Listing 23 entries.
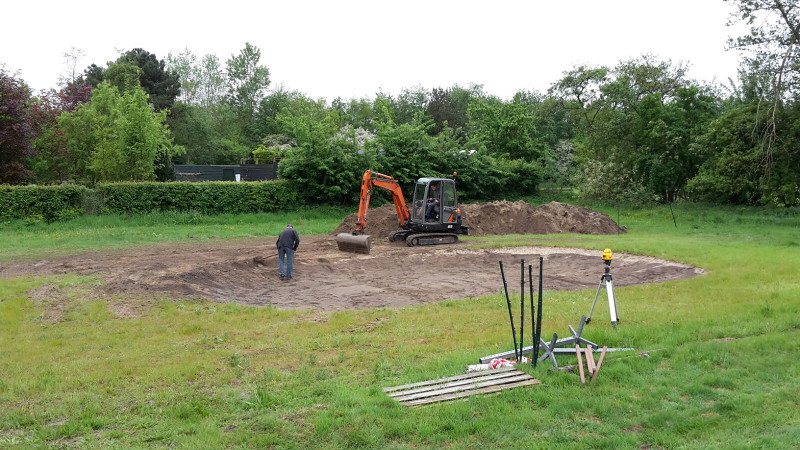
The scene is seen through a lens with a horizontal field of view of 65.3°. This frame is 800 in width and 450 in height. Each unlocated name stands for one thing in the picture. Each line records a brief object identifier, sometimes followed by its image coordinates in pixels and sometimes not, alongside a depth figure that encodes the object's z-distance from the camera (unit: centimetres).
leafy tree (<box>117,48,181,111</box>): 5481
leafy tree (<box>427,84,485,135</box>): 6719
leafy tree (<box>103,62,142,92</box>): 5012
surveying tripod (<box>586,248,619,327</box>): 983
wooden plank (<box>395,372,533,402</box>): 695
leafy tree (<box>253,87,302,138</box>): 6247
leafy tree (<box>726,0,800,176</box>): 2552
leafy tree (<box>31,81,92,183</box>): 3203
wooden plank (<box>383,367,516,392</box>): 734
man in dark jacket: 1641
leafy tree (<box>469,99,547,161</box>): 4562
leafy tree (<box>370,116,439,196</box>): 3444
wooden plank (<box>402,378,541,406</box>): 681
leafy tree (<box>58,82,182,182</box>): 2988
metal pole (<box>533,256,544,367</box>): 759
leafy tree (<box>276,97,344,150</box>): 3212
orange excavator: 2369
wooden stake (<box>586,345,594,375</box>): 746
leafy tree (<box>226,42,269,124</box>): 6812
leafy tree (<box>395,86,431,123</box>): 6856
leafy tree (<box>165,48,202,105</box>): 7512
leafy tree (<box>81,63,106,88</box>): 5694
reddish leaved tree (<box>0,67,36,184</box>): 2744
